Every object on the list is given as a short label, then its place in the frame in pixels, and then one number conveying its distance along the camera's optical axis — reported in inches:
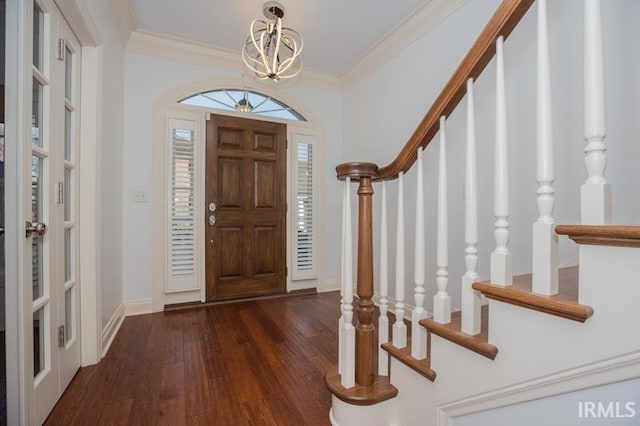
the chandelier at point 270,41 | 81.4
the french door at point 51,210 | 50.0
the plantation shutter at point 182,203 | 111.8
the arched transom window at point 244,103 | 119.1
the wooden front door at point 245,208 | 118.3
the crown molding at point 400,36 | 89.8
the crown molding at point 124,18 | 87.0
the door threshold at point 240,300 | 111.9
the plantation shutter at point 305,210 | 133.6
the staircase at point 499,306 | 25.0
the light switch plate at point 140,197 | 105.5
